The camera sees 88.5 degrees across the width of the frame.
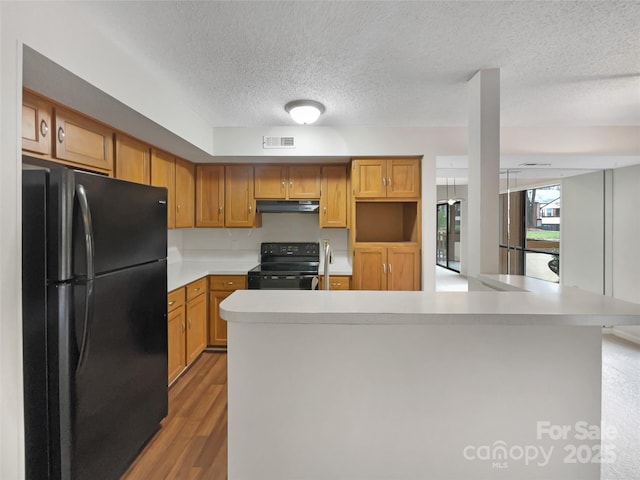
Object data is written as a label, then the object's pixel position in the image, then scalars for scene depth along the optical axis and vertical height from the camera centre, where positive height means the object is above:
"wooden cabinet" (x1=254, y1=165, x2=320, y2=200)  3.84 +0.64
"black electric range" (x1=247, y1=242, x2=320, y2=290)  3.59 -0.37
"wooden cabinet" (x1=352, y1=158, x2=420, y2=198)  3.54 +0.63
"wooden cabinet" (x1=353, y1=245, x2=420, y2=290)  3.56 -0.33
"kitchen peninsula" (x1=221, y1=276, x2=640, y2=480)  1.32 -0.66
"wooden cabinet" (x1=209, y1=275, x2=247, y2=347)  3.65 -0.61
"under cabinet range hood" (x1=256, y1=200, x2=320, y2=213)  3.81 +0.36
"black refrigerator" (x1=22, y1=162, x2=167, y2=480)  1.41 -0.42
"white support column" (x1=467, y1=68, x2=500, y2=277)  2.10 +0.46
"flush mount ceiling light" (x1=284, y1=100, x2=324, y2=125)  2.63 +1.03
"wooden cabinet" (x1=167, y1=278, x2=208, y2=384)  2.84 -0.85
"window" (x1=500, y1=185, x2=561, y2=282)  4.72 +0.04
